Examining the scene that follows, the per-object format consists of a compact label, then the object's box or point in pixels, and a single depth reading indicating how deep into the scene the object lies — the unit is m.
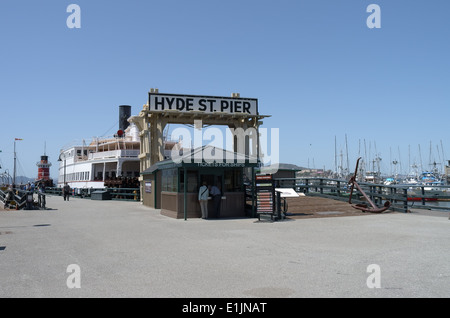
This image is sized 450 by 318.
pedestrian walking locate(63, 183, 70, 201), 36.58
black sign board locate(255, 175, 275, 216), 15.94
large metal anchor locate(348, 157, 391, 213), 18.23
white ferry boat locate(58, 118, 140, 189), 42.03
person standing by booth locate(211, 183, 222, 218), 17.20
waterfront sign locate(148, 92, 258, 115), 26.70
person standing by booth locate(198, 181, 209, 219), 16.86
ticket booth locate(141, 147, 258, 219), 17.03
